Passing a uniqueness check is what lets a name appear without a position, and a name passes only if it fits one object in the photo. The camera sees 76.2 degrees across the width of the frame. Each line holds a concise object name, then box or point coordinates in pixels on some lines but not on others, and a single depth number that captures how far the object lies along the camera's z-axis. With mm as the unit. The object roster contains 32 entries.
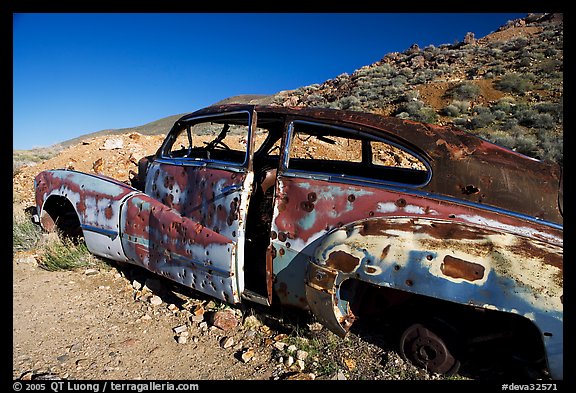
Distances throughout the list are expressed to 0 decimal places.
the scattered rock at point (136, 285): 3891
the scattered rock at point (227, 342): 2959
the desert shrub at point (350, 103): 17628
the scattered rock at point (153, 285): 3879
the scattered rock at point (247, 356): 2771
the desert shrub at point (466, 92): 15688
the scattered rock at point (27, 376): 2520
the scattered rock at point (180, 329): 3139
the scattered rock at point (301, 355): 2746
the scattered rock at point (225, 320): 3172
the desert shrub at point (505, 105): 13875
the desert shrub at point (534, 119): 11695
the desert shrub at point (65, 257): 4195
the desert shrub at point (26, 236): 4691
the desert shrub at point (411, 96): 16172
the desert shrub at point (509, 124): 12156
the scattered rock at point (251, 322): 3191
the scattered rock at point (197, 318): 3298
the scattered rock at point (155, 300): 3593
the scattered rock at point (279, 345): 2879
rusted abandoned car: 2123
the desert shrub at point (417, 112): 14039
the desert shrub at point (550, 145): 9146
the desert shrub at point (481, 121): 12836
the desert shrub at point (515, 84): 15438
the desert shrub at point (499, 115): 13153
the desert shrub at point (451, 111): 14250
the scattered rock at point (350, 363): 2660
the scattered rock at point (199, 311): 3381
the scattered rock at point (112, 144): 8859
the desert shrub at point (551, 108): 12269
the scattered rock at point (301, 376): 2549
